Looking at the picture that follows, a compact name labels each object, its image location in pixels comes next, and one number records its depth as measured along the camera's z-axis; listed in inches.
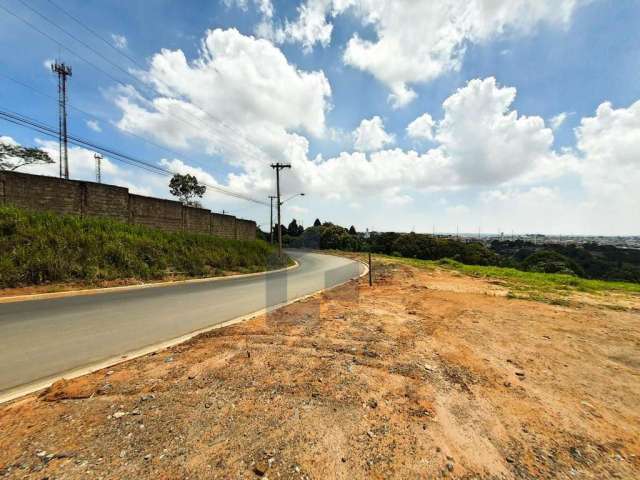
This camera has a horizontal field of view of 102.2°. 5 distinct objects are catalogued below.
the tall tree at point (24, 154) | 999.6
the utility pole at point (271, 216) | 1808.6
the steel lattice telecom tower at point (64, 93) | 926.4
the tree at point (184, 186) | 1839.3
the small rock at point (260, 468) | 82.7
